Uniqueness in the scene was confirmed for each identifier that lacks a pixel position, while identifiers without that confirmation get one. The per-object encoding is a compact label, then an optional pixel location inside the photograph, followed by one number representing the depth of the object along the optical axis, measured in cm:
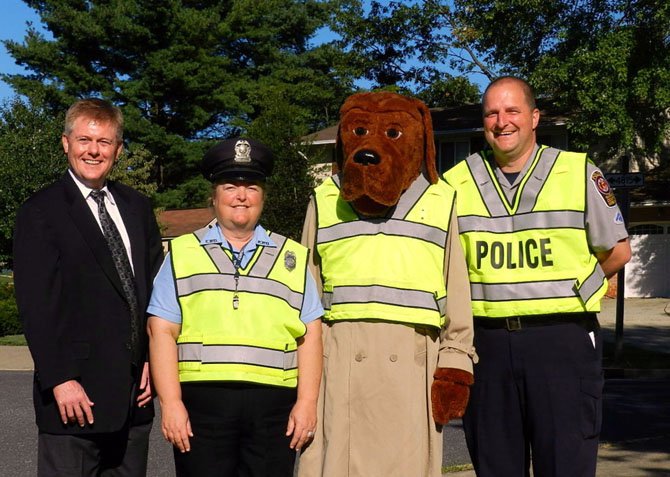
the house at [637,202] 2512
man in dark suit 356
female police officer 351
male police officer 399
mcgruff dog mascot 381
